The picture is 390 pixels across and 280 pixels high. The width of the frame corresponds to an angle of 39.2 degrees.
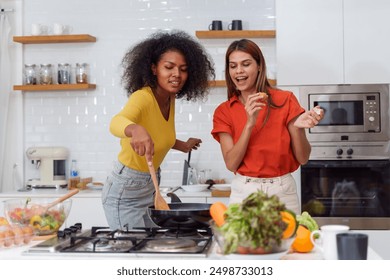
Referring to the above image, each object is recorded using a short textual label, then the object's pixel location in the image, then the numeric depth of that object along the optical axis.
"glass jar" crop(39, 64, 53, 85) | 4.52
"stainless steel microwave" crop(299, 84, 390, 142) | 3.97
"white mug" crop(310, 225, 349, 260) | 1.57
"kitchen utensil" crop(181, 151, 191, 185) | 4.34
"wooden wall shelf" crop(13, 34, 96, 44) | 4.43
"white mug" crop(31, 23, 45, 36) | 4.50
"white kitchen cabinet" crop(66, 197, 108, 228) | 4.01
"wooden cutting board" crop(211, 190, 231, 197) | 3.88
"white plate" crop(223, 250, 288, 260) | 1.48
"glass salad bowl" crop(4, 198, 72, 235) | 2.07
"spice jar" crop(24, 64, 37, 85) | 4.54
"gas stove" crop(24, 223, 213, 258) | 1.68
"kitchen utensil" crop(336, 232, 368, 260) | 1.50
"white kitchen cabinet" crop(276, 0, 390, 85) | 3.96
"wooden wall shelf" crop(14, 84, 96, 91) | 4.43
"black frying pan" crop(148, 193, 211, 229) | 1.94
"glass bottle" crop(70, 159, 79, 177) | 4.54
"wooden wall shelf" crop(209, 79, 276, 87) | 4.27
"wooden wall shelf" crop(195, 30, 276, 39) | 4.27
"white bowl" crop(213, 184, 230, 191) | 3.99
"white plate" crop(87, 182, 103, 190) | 4.26
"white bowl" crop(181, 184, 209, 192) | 4.02
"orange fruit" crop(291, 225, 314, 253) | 1.72
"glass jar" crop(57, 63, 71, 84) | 4.51
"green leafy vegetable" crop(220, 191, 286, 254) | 1.44
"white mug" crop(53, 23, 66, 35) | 4.50
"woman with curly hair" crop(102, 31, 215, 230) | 2.59
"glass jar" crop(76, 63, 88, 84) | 4.50
